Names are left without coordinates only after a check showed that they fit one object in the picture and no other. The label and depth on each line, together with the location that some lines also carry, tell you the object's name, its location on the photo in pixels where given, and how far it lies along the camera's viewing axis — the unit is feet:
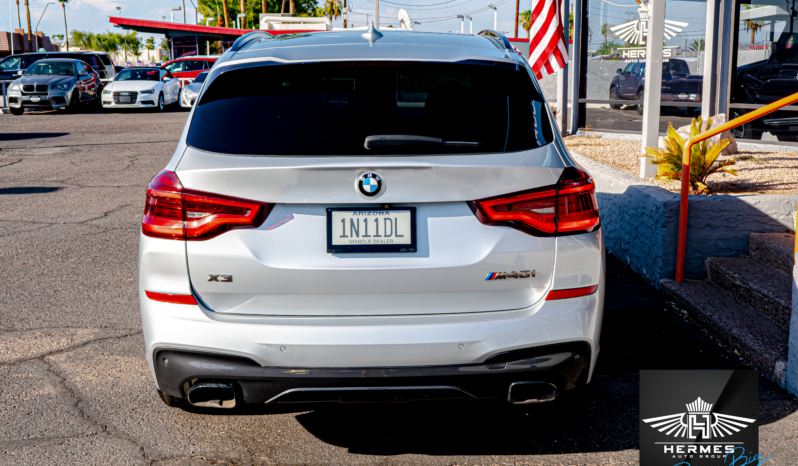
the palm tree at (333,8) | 291.79
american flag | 35.73
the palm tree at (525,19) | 274.57
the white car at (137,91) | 79.10
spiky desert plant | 22.66
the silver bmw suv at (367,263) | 8.91
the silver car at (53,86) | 74.90
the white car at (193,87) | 65.26
